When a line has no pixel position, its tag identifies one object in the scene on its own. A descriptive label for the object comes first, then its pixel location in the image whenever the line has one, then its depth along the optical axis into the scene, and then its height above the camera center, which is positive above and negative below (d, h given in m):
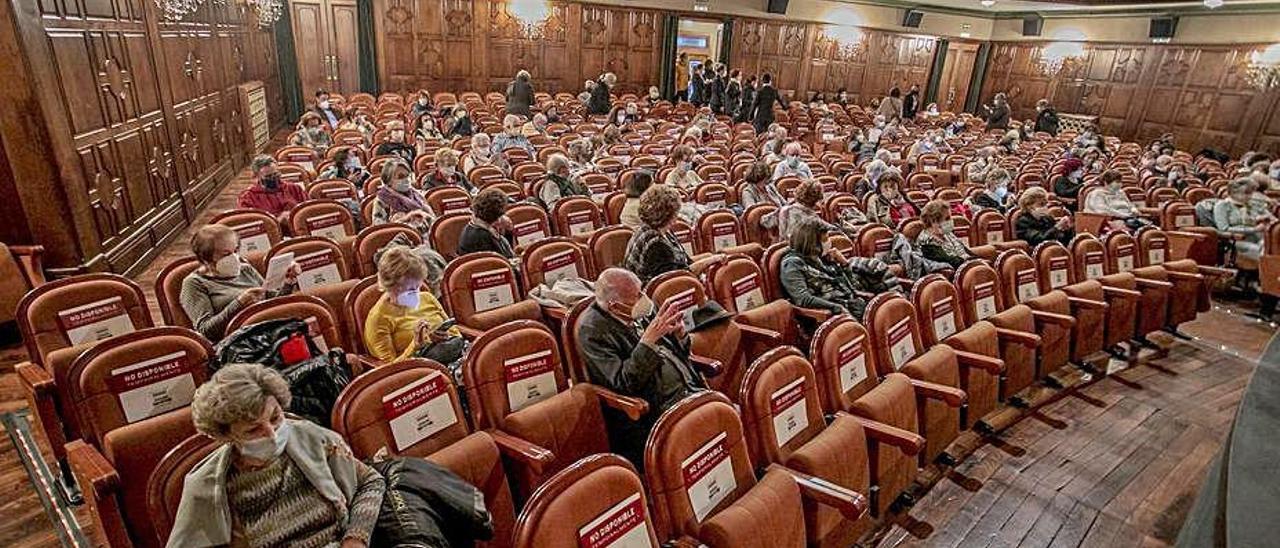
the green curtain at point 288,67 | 11.77 -0.40
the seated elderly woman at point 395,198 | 4.48 -1.00
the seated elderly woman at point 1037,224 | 5.39 -1.09
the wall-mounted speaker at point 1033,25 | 16.17 +1.64
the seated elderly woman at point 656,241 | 3.44 -0.94
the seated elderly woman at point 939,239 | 4.30 -1.02
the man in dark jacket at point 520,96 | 9.59 -0.53
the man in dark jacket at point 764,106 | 10.83 -0.54
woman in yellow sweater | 2.56 -1.07
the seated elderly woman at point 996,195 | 6.12 -1.00
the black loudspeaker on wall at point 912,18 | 16.08 +1.61
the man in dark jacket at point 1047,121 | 13.25 -0.57
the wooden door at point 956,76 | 17.56 +0.28
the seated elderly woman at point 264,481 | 1.47 -1.03
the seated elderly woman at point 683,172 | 5.98 -0.94
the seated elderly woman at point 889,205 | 5.44 -1.03
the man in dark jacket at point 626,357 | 2.45 -1.11
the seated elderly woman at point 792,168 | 6.91 -0.96
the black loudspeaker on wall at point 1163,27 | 13.70 +1.52
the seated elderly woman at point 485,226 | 3.74 -0.96
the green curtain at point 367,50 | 12.38 -0.01
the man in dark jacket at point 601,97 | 10.84 -0.54
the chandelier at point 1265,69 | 12.18 +0.69
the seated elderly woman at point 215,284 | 2.76 -1.04
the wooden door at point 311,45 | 11.88 +0.03
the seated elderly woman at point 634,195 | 4.57 -0.91
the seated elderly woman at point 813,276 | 3.61 -1.11
